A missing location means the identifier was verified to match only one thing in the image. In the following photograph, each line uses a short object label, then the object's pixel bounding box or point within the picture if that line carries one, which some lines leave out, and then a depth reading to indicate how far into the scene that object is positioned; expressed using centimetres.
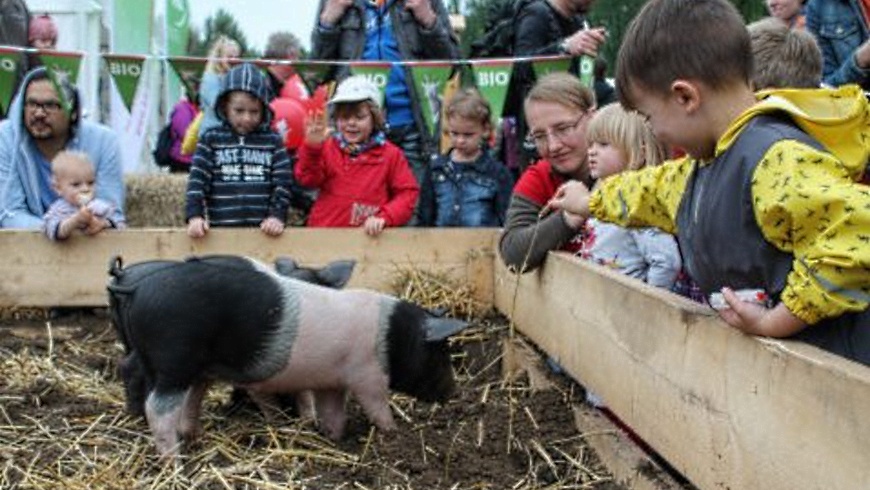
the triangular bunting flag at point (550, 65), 696
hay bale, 799
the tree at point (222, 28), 4329
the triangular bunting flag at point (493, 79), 725
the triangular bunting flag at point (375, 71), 720
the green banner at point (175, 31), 1195
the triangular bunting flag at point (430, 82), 729
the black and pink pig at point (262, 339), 328
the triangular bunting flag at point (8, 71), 746
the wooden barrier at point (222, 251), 554
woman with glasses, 452
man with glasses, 637
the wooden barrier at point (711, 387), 199
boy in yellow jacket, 212
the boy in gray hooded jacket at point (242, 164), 612
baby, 588
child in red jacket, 629
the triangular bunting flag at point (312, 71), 757
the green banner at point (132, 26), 1071
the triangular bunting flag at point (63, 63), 719
